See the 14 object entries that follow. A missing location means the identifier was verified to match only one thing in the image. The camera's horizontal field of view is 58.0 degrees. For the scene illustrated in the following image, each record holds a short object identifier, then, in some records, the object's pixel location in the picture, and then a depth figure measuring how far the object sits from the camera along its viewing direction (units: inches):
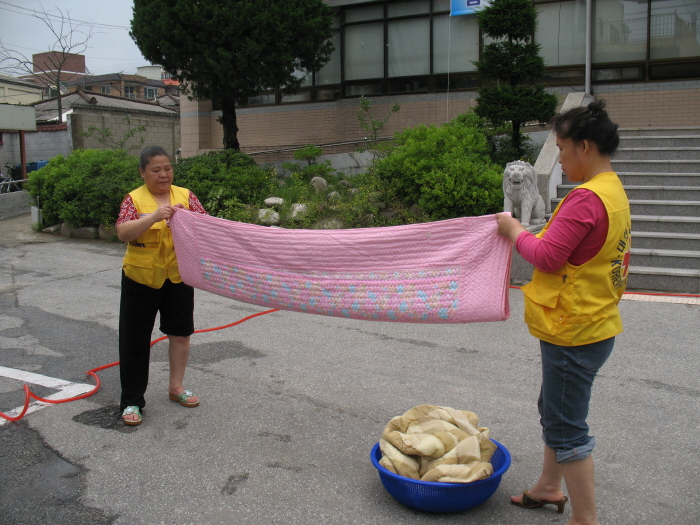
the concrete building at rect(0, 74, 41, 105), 1464.1
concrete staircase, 308.7
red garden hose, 166.4
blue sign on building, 557.2
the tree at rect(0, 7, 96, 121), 1028.3
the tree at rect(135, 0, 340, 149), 452.4
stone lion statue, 322.7
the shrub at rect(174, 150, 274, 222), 435.8
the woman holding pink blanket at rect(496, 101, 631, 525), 101.2
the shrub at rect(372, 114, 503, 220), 353.7
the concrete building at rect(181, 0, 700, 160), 519.5
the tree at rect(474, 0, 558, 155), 407.5
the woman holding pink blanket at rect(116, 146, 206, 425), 160.6
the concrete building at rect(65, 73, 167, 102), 2221.9
